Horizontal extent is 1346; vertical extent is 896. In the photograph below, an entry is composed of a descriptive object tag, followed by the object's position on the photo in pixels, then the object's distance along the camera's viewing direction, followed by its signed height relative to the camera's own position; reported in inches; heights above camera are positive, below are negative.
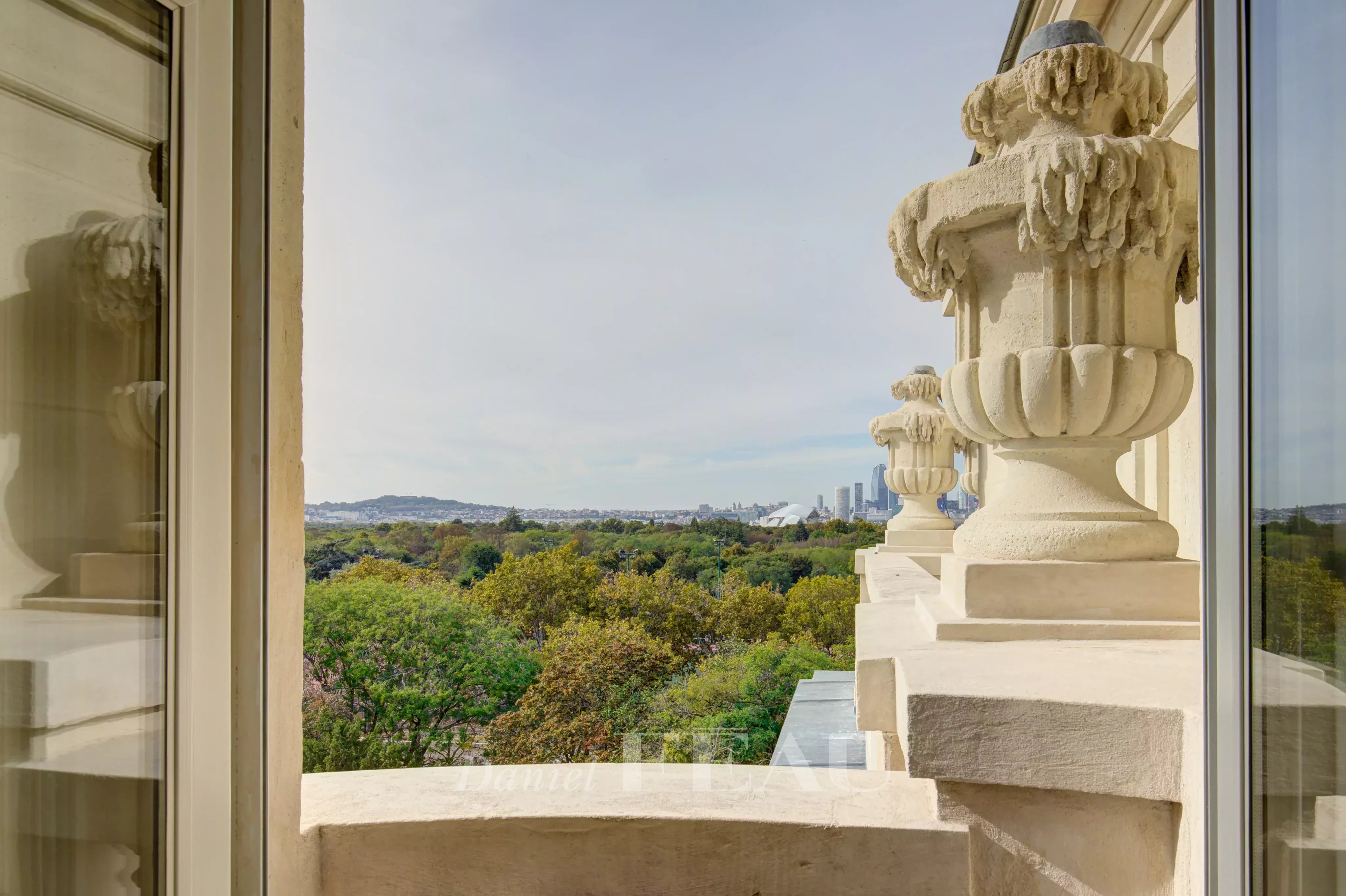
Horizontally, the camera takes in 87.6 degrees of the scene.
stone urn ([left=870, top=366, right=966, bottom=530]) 200.5 -0.9
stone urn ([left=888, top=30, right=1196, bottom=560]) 57.4 +14.5
